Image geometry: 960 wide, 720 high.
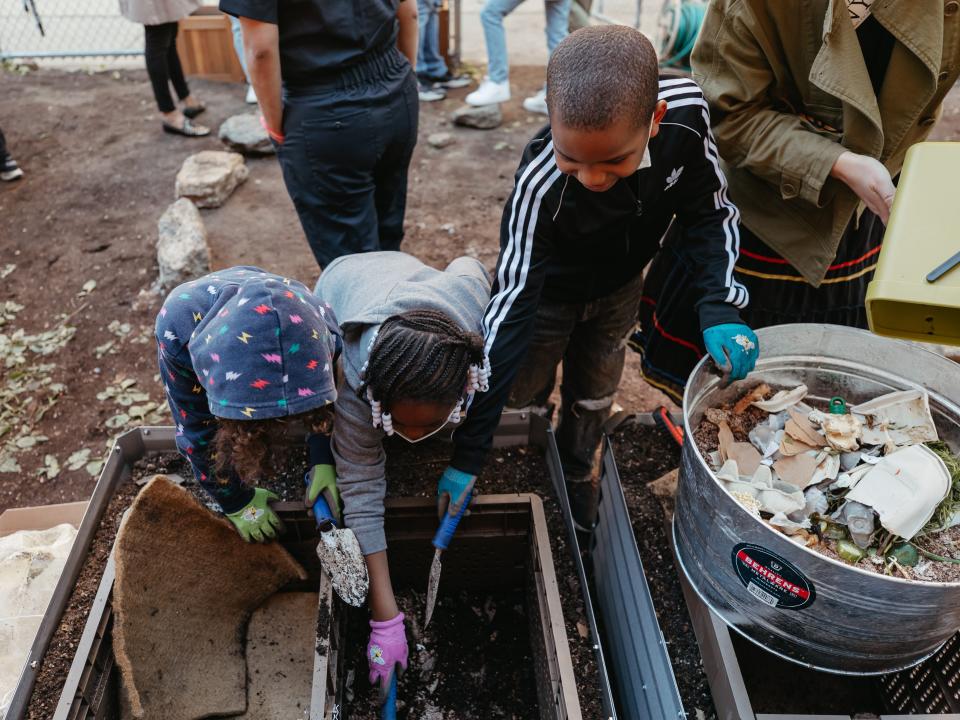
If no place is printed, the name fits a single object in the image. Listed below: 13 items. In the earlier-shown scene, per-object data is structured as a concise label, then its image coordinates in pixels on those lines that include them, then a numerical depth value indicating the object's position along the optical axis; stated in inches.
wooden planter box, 236.2
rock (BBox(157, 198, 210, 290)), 143.9
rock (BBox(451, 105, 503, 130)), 216.7
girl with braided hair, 57.5
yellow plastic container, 47.0
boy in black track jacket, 54.0
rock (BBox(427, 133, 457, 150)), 207.3
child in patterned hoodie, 54.5
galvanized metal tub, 45.5
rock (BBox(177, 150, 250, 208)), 172.9
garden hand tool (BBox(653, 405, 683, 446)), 83.4
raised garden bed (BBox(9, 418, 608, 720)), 61.6
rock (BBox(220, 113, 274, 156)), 195.9
